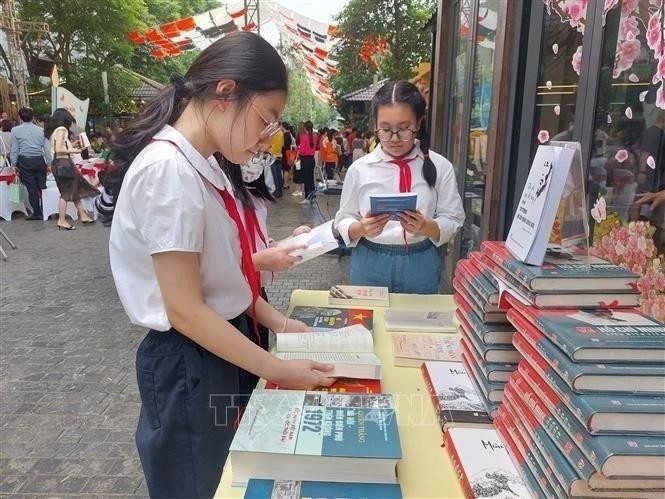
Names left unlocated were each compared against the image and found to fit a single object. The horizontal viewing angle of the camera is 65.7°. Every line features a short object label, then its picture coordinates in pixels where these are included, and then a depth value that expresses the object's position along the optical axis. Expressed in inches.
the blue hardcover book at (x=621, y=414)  29.8
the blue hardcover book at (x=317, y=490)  36.8
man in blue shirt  325.1
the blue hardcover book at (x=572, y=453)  29.8
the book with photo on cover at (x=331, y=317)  66.1
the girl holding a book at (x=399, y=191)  82.7
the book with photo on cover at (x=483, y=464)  37.4
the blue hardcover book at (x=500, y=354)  46.1
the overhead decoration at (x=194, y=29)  647.1
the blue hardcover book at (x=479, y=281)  45.1
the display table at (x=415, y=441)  39.3
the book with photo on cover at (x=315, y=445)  37.8
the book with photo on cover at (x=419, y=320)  67.9
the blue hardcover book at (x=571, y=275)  38.9
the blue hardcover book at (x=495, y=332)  46.0
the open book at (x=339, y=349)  52.1
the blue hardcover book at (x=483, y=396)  45.3
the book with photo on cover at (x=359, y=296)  79.0
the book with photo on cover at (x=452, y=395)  46.0
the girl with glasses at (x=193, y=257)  42.0
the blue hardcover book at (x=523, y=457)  35.0
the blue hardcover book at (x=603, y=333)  32.5
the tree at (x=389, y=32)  417.7
